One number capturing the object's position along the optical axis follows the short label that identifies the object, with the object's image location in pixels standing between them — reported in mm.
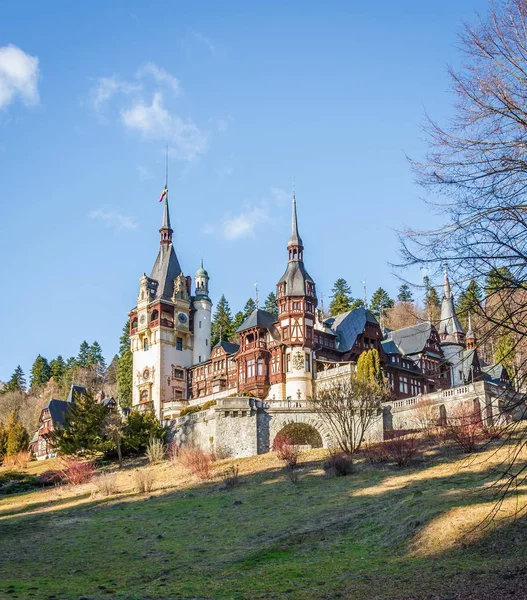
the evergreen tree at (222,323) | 88806
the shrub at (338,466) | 35000
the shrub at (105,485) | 37844
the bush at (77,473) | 43406
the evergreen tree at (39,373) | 113062
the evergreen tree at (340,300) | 88875
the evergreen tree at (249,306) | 92475
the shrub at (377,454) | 36750
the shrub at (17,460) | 60344
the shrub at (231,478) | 35750
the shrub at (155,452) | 47750
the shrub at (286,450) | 38219
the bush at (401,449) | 35250
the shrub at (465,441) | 32684
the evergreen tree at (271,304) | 92562
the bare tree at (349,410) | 41281
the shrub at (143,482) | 37344
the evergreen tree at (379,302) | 95425
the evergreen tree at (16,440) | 63062
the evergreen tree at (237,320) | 89625
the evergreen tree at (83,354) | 112625
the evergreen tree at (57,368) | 113375
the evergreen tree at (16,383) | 110062
